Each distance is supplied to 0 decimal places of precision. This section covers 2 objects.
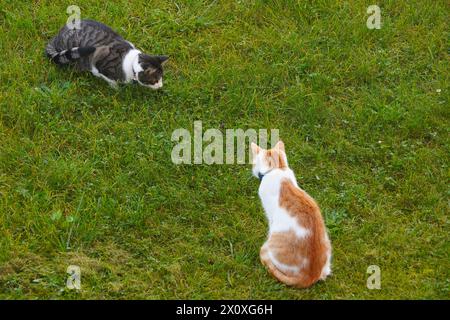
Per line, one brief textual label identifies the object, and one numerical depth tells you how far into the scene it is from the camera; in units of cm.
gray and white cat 567
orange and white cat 423
